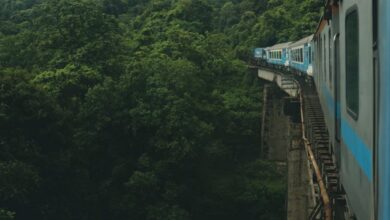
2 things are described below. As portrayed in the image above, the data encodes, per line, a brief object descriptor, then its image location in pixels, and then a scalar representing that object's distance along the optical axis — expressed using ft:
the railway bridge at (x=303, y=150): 23.63
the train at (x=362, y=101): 8.63
